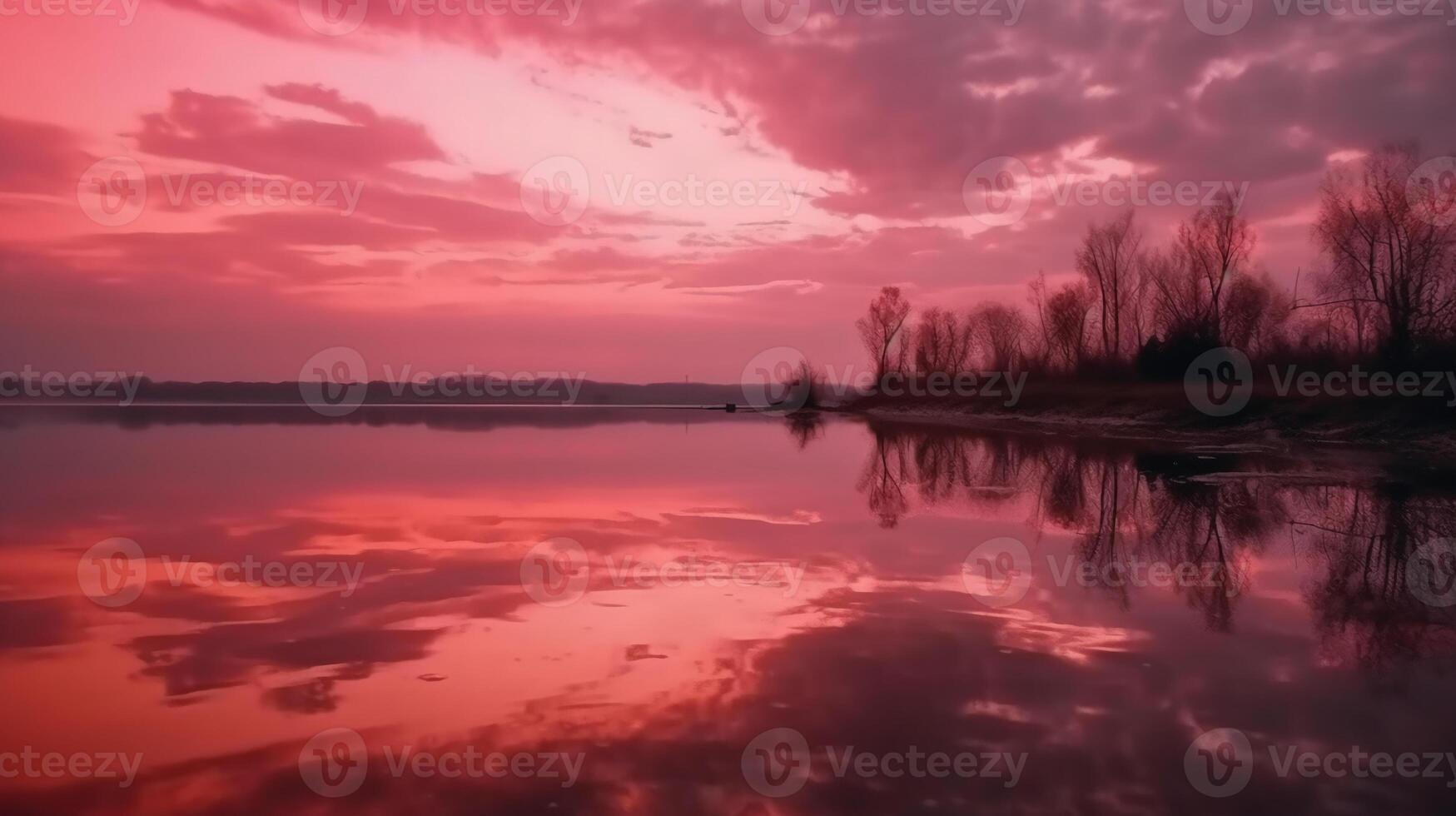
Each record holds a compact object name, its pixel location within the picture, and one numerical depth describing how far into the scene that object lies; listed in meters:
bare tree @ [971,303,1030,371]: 118.88
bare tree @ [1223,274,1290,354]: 67.44
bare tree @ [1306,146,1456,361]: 45.69
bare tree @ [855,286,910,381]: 130.12
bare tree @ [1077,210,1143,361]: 85.06
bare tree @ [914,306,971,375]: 129.25
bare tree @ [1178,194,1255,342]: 69.00
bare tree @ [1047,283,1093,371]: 97.44
